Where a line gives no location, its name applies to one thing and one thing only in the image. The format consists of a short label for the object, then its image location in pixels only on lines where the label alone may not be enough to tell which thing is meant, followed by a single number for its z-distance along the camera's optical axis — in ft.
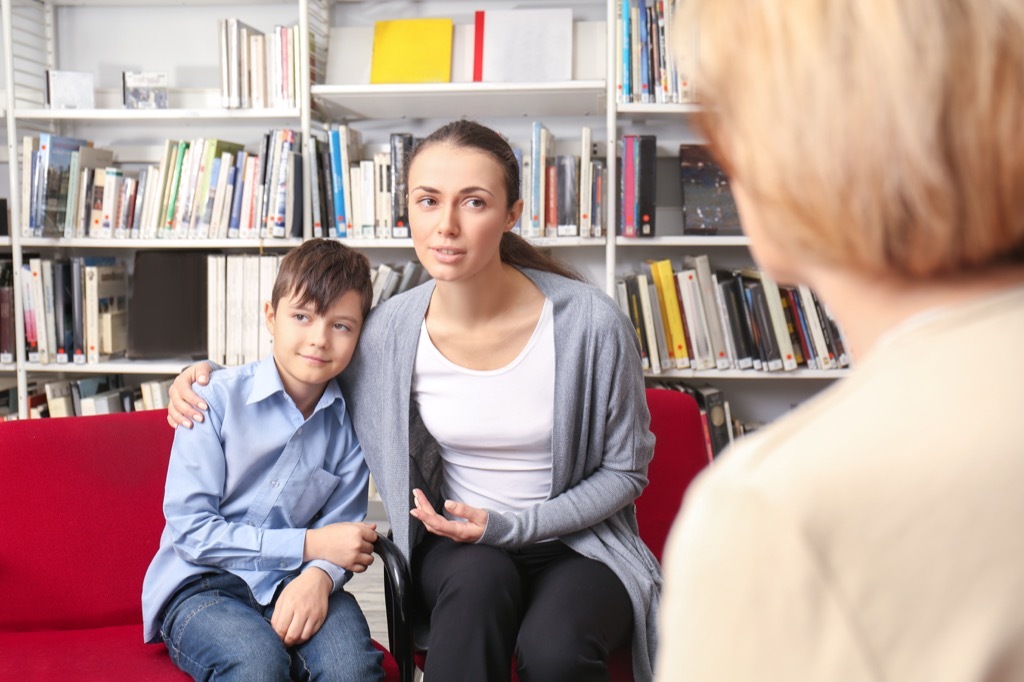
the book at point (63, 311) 10.61
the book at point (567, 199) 10.07
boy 4.72
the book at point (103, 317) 10.64
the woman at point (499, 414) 4.91
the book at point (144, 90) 10.63
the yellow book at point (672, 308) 10.11
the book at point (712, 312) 10.12
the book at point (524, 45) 10.45
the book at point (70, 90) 10.59
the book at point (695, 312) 10.10
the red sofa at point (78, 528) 5.19
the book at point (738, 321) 10.09
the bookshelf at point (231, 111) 10.44
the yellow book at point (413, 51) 10.42
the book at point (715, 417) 10.47
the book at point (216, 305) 10.44
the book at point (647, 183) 9.86
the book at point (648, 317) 10.06
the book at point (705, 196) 10.28
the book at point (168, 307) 10.62
